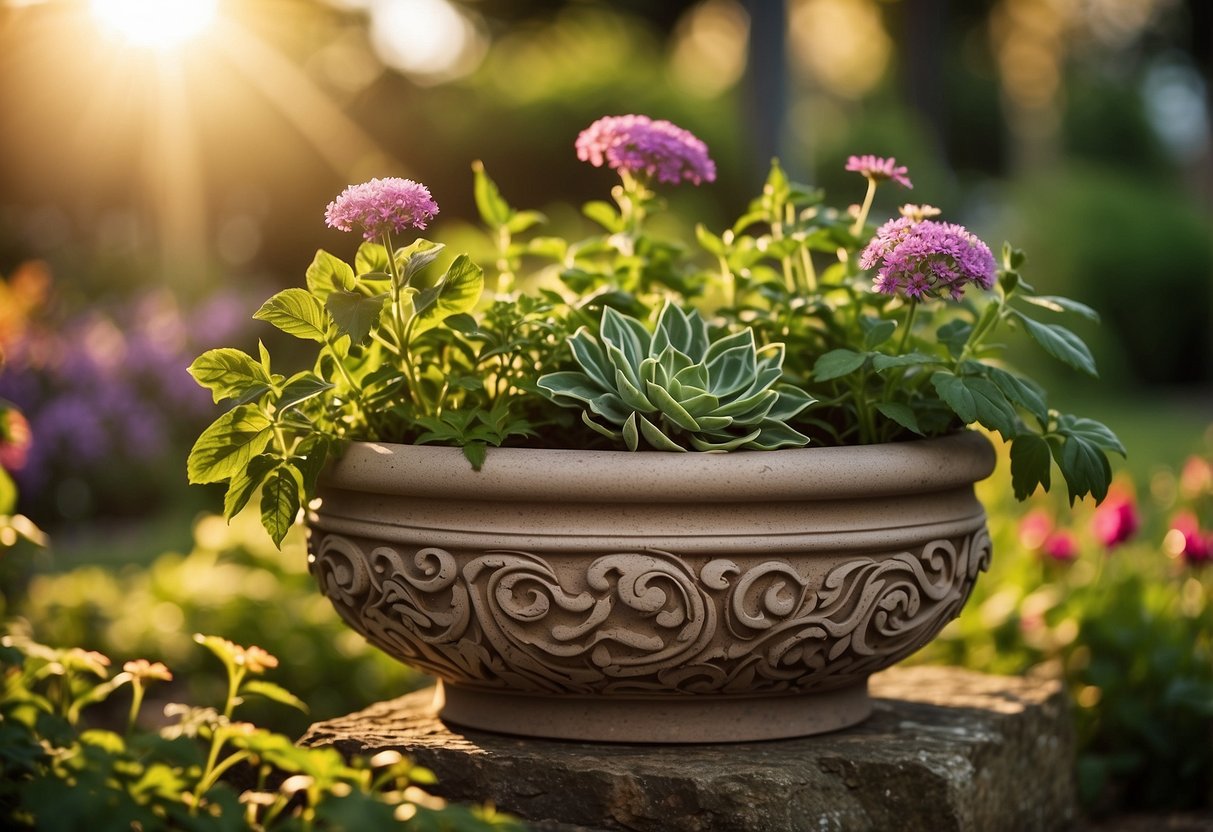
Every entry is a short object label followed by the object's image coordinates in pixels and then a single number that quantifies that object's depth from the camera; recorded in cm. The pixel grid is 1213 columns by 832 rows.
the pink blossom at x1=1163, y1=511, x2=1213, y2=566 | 285
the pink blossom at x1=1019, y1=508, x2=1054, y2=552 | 319
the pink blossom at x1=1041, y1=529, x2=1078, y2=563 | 314
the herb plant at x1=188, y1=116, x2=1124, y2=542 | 189
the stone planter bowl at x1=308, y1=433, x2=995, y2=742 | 184
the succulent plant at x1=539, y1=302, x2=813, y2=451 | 189
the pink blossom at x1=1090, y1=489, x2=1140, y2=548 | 304
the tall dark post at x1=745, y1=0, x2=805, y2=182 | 775
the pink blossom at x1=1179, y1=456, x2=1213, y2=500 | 332
